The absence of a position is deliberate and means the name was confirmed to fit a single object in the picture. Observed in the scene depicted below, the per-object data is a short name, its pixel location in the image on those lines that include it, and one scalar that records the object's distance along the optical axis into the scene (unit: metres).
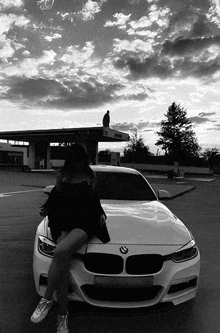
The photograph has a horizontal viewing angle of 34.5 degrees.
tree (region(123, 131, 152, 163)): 88.71
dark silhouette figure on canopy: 39.69
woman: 2.92
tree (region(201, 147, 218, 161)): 113.69
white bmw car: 2.95
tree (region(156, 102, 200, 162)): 89.75
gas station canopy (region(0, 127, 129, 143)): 36.53
